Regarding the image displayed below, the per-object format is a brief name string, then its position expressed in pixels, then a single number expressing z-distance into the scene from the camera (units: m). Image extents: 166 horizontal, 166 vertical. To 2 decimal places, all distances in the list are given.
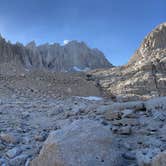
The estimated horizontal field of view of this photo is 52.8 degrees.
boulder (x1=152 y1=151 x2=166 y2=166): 1.56
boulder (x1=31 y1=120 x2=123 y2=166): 1.79
